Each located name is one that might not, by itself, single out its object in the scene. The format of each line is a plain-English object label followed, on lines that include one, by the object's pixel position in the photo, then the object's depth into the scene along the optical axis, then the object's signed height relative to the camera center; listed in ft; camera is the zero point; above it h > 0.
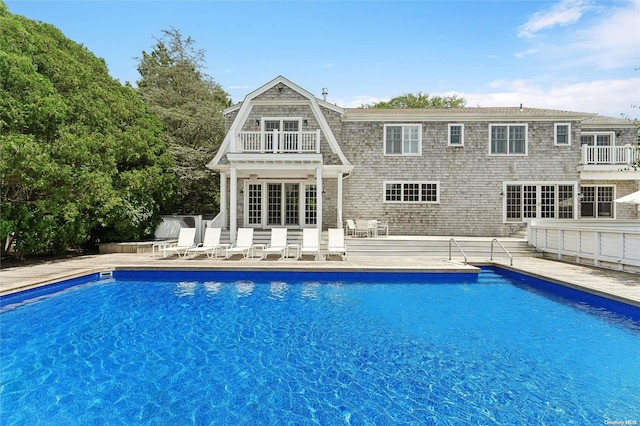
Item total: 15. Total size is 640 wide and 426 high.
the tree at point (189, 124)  65.92 +17.53
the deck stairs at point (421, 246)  47.37 -4.48
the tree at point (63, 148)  33.27 +6.98
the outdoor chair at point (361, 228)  53.98 -2.25
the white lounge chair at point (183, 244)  43.36 -3.84
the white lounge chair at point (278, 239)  44.23 -3.23
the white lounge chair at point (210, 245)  43.58 -3.96
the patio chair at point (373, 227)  54.13 -2.12
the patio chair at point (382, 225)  58.22 -2.03
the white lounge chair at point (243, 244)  42.96 -3.85
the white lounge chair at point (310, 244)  42.34 -3.75
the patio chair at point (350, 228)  54.93 -2.35
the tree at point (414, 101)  124.36 +38.83
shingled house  57.88 +6.65
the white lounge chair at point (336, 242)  42.87 -3.57
